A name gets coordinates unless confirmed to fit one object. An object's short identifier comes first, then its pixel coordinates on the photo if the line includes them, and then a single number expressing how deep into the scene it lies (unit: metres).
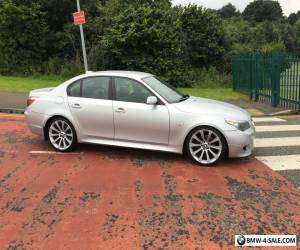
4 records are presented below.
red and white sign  9.45
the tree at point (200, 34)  17.46
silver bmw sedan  4.26
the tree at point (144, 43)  14.74
